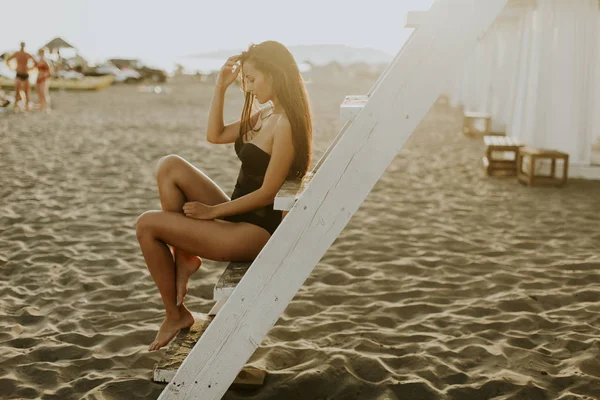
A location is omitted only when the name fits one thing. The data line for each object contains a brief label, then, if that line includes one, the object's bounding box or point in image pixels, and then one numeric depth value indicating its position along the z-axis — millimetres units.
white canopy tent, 8898
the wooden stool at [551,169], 8203
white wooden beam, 2062
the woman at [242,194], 2652
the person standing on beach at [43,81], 17219
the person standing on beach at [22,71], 16594
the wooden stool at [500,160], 8883
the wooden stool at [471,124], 13469
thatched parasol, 26622
